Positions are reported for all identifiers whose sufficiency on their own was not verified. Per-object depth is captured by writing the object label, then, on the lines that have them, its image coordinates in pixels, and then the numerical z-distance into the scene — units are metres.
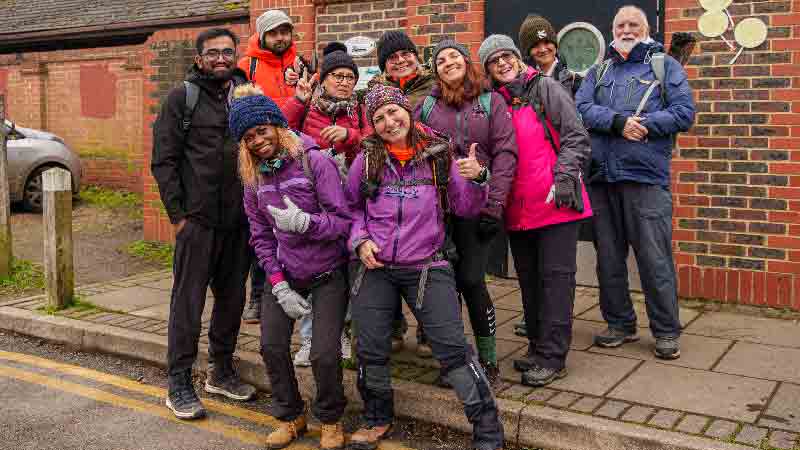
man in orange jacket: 5.40
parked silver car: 11.78
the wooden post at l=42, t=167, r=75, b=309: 6.58
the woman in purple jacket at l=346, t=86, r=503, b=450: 4.04
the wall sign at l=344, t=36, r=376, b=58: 7.97
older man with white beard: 4.99
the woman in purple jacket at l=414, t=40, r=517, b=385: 4.37
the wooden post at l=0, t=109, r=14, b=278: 7.45
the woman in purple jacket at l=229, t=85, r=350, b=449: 4.12
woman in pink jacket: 4.53
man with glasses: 4.56
